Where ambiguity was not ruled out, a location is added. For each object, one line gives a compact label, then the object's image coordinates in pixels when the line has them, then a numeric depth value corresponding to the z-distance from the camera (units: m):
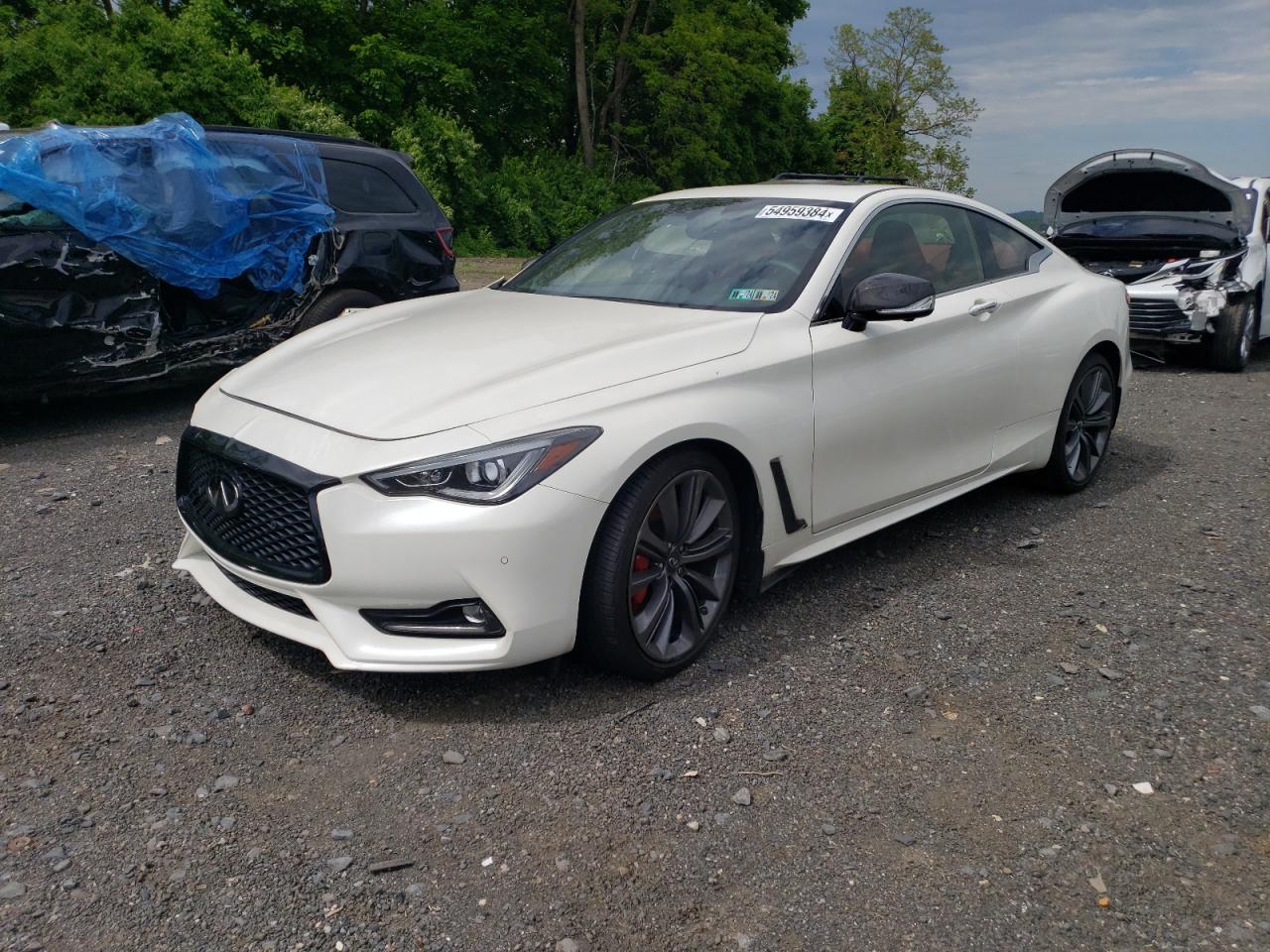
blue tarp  6.39
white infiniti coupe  3.12
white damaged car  9.70
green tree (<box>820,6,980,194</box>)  52.50
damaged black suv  6.22
